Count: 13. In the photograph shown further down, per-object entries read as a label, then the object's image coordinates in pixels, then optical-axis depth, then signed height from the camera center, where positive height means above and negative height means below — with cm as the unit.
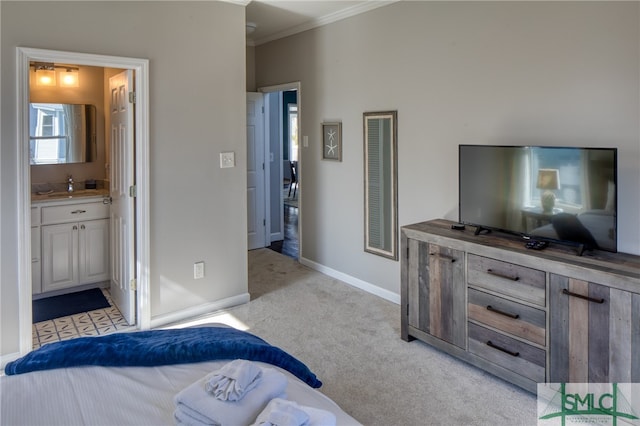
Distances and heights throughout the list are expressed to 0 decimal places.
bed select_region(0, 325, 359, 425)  138 -64
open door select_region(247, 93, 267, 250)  578 +29
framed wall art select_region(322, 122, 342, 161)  458 +55
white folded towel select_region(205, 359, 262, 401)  132 -57
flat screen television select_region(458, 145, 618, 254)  237 +0
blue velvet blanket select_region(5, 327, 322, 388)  168 -60
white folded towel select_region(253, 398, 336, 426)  118 -60
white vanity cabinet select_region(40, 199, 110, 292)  397 -43
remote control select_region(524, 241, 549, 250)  258 -31
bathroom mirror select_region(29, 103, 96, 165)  420 +61
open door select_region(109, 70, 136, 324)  345 +2
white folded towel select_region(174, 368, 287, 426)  128 -61
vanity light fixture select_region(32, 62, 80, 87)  415 +115
